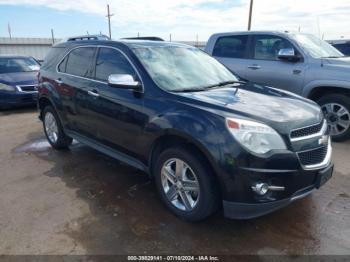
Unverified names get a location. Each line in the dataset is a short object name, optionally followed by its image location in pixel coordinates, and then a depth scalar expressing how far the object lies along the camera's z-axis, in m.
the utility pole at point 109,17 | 33.97
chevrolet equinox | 2.75
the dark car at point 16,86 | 8.94
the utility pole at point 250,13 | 22.27
